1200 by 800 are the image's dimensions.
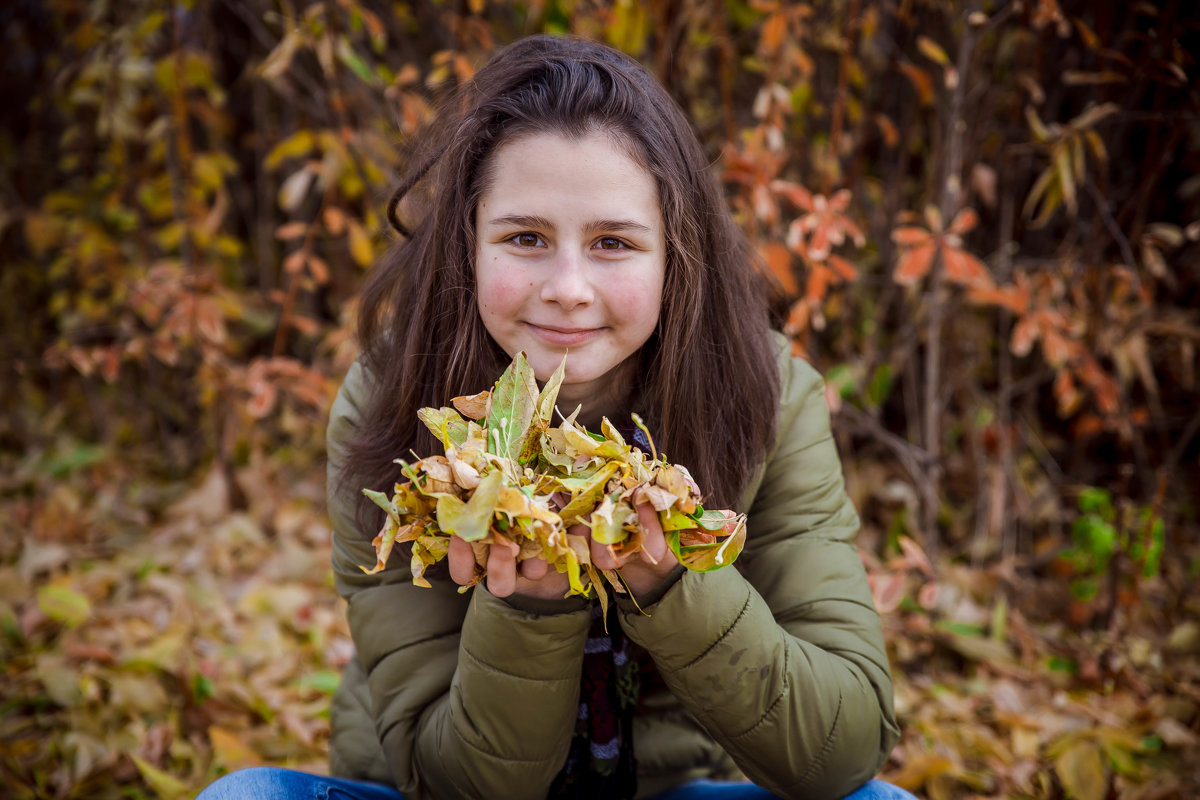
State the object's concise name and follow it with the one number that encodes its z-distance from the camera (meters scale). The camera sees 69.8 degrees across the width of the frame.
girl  1.19
